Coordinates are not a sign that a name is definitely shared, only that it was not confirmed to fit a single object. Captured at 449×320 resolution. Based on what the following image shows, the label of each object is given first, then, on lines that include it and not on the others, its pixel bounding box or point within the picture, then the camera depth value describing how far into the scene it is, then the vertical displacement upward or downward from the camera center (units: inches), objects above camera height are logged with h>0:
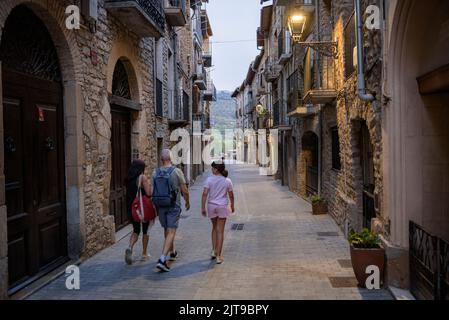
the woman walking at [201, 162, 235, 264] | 278.8 -30.7
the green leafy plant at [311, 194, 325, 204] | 483.2 -52.6
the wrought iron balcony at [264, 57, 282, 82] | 945.7 +166.4
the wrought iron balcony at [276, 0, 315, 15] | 541.0 +167.6
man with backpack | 267.1 -24.3
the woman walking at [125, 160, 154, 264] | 276.5 -22.1
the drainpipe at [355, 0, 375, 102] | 251.8 +49.4
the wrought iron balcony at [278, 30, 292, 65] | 739.4 +169.5
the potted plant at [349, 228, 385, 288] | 220.4 -52.8
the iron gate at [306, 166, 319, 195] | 577.8 -40.3
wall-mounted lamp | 384.2 +105.2
